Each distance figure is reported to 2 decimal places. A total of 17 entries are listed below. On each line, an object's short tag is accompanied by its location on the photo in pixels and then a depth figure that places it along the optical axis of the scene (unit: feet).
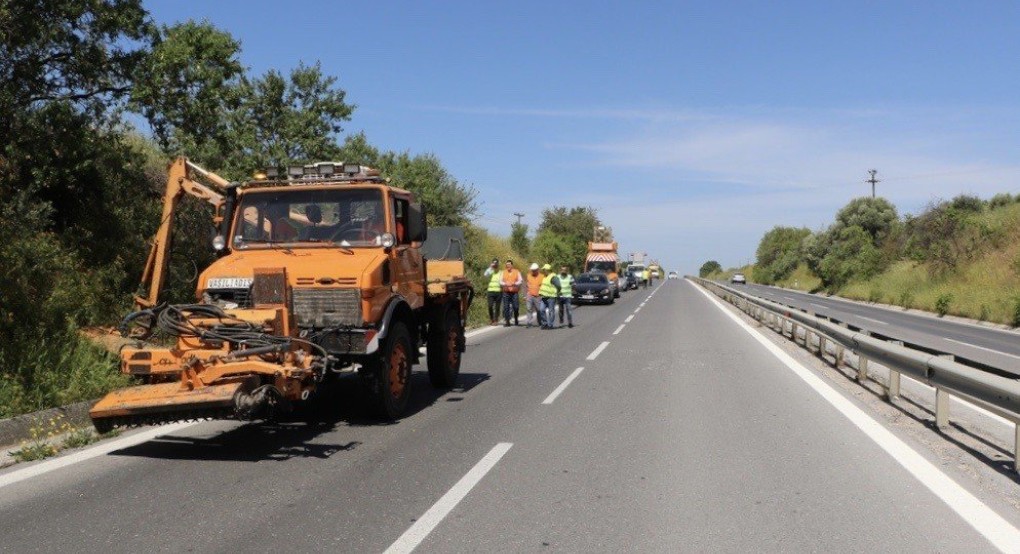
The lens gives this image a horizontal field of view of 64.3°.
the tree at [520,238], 206.90
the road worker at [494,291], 75.87
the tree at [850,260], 187.52
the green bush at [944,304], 110.93
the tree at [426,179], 98.55
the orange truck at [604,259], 151.53
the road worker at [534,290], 75.05
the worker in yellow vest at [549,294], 71.67
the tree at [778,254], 327.20
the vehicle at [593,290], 122.31
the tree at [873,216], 241.55
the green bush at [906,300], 129.59
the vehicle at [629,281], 192.97
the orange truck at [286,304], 21.63
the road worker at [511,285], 73.92
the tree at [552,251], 206.28
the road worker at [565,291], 74.74
